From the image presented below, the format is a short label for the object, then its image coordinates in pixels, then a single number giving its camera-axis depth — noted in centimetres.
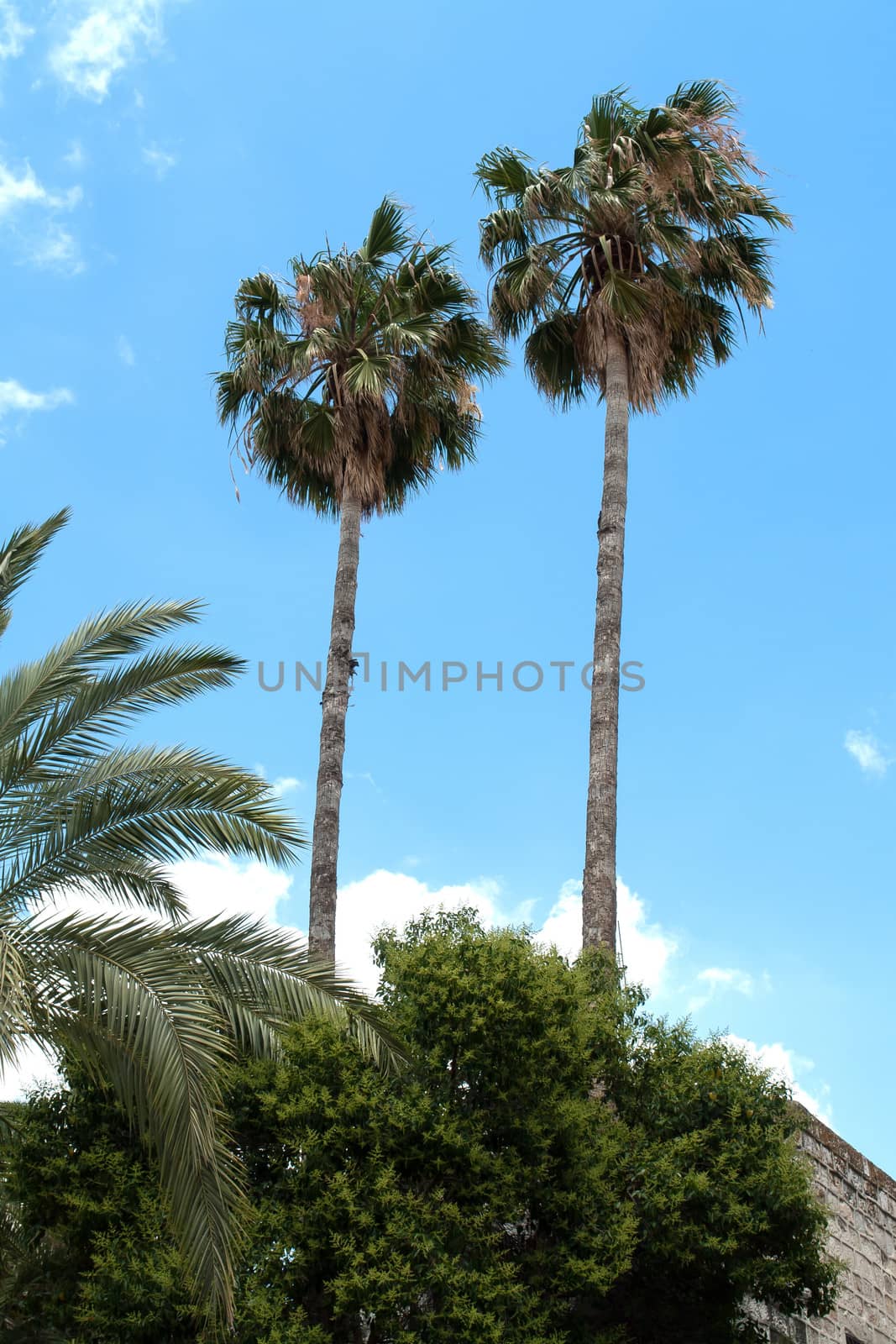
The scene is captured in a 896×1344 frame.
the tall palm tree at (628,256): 1944
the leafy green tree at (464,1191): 1075
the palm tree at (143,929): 948
